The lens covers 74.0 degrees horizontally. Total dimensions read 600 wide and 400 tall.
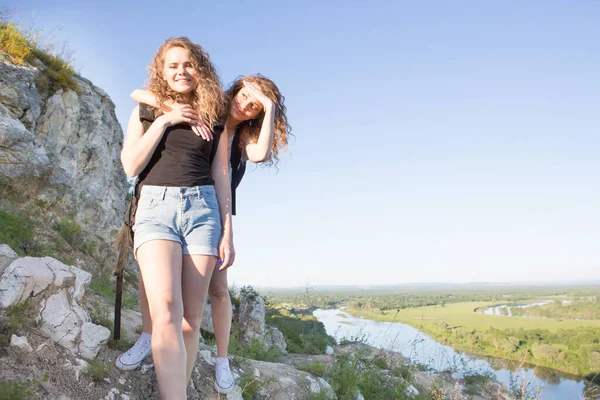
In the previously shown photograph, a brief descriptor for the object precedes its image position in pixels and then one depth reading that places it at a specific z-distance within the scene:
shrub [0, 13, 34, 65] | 8.29
